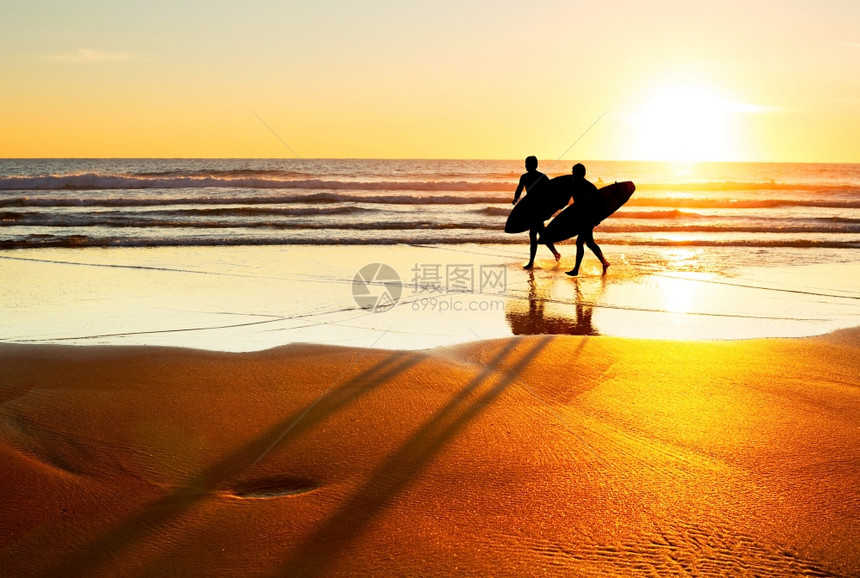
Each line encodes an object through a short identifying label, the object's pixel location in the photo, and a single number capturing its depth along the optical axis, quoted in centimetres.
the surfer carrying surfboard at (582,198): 1049
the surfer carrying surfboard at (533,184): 1130
